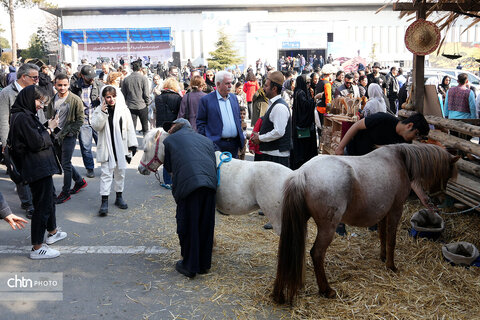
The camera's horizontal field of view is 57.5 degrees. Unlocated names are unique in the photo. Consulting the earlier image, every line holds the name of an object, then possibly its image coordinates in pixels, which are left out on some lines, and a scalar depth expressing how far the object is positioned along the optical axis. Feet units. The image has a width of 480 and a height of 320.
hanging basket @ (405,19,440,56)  22.97
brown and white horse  13.00
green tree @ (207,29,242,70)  137.80
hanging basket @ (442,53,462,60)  28.19
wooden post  24.07
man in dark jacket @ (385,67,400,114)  48.48
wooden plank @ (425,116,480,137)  20.20
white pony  14.85
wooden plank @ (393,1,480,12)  22.33
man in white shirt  19.97
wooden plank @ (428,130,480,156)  20.03
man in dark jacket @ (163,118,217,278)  14.75
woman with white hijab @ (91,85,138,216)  22.15
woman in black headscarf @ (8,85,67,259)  16.83
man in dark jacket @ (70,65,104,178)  29.84
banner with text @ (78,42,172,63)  106.32
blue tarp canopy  112.57
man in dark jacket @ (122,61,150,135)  35.83
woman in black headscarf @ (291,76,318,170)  25.46
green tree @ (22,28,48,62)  154.30
